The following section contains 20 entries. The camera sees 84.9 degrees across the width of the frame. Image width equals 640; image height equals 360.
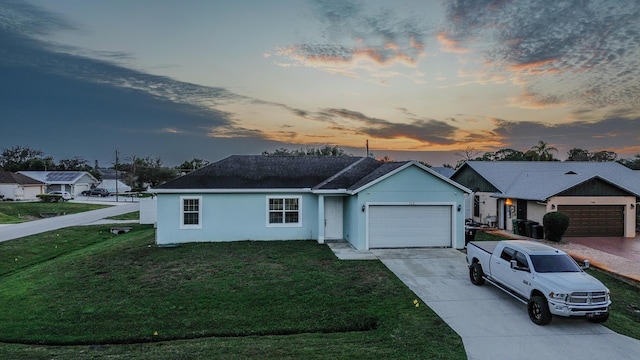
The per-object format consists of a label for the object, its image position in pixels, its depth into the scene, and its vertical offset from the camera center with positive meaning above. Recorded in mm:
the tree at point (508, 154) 58816 +4751
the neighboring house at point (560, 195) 19025 -863
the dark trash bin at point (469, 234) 17131 -2640
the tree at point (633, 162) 47531 +2494
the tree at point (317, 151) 60941 +5557
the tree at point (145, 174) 77812 +1802
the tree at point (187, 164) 83150 +4373
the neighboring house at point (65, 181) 61300 +325
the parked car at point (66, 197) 50381 -2067
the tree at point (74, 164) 94125 +5154
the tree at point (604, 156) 61750 +4223
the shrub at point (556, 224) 17672 -2250
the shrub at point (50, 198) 46906 -2036
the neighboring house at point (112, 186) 74562 -759
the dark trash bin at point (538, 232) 18719 -2793
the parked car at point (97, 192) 62722 -1722
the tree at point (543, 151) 43656 +3618
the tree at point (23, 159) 83938 +6174
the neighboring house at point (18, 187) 51438 -580
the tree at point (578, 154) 59812 +4478
